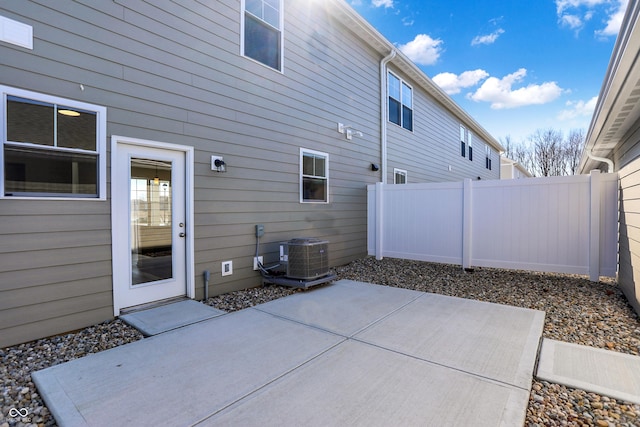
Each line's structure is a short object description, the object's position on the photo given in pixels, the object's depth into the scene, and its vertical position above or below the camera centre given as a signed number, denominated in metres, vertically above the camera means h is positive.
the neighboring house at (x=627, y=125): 3.03 +1.41
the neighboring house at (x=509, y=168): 20.81 +2.92
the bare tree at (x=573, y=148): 25.50 +4.88
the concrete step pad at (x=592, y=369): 2.21 -1.26
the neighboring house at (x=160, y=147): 3.01 +0.81
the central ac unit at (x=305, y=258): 4.92 -0.78
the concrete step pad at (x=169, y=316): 3.33 -1.22
